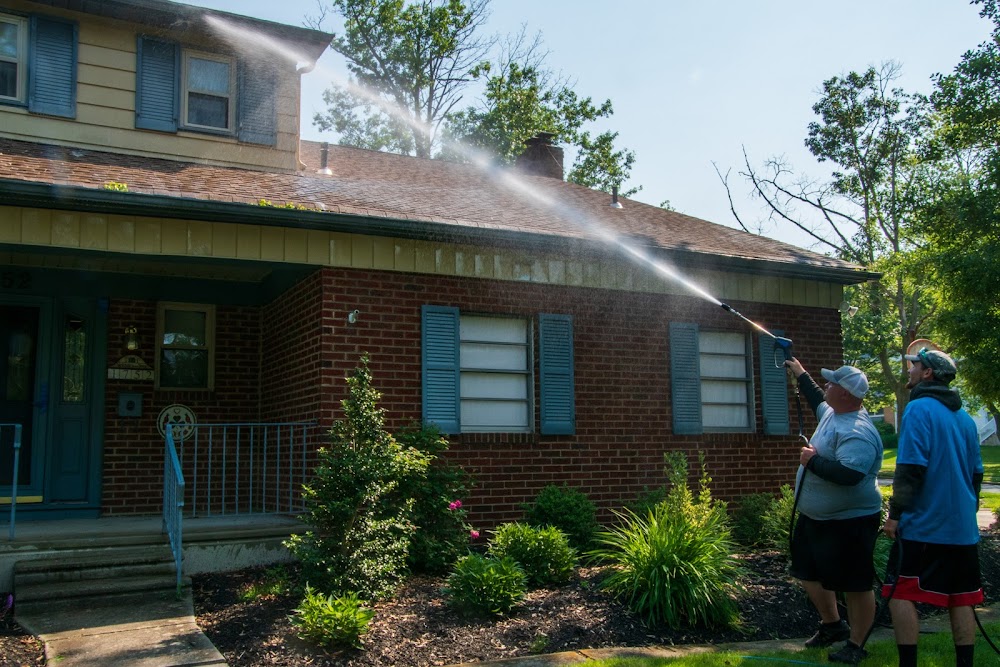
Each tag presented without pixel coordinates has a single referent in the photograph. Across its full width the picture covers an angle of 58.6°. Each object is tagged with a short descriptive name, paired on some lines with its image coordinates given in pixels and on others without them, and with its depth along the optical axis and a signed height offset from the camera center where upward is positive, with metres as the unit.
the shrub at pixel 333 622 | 5.45 -1.24
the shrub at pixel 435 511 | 7.37 -0.79
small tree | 6.30 -0.68
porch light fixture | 9.41 +0.87
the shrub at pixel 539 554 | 6.96 -1.07
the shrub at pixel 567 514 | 8.23 -0.90
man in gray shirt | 5.12 -0.52
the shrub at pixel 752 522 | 9.32 -1.13
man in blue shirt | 4.79 -0.60
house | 8.34 +1.21
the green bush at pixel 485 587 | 6.06 -1.16
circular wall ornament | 9.43 +0.03
